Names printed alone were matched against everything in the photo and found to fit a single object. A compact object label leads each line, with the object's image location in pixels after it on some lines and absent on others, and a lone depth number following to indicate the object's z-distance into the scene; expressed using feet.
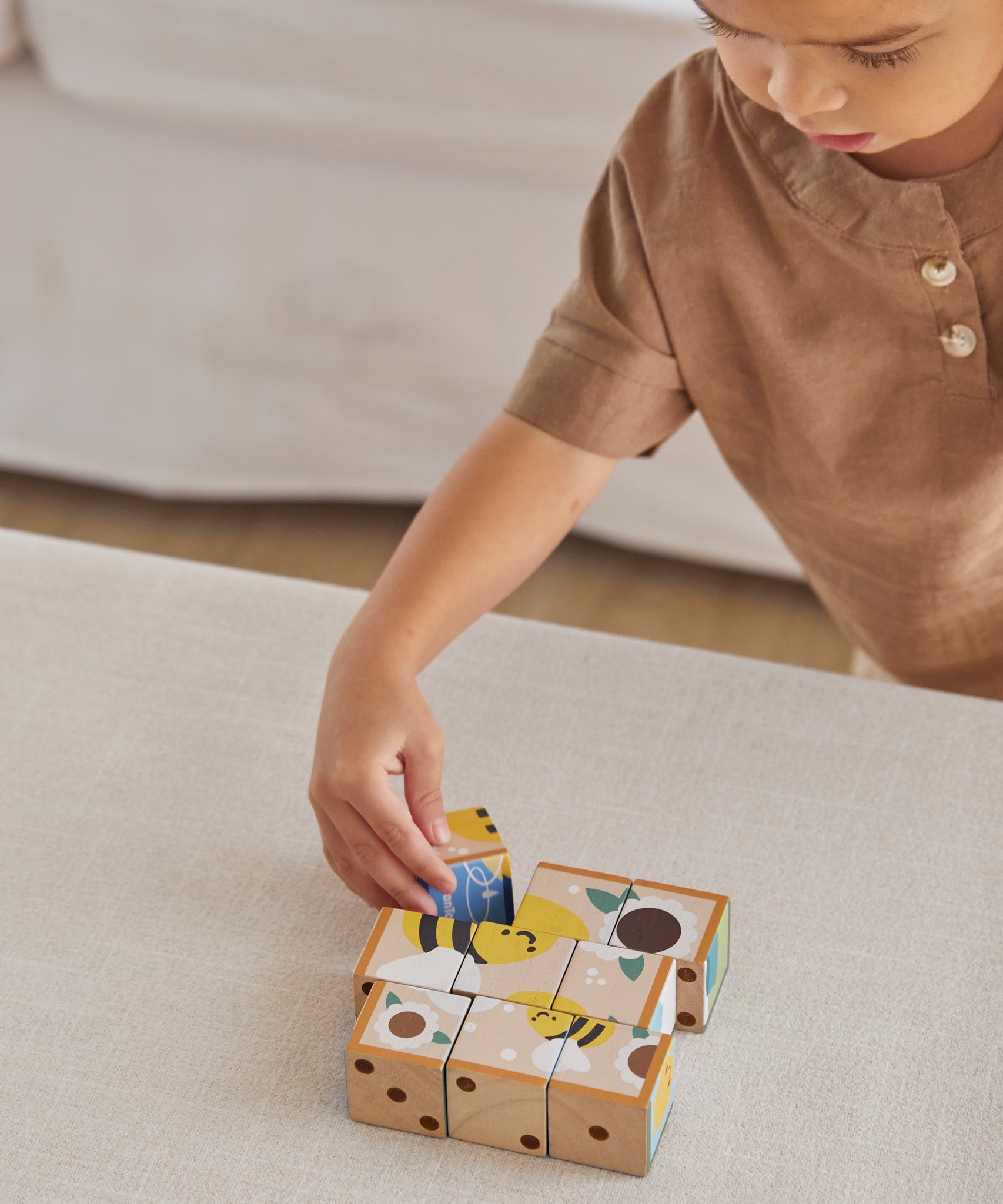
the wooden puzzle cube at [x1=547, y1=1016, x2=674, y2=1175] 3.77
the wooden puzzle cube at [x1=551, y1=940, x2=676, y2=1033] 3.87
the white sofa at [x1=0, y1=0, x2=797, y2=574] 8.18
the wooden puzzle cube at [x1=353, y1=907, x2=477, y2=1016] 3.94
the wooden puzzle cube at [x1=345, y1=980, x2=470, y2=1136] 3.81
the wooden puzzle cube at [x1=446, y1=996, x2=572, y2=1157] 3.79
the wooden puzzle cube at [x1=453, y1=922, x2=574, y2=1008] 3.91
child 4.43
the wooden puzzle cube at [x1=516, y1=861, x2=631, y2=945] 4.02
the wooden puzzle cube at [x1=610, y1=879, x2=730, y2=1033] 3.96
